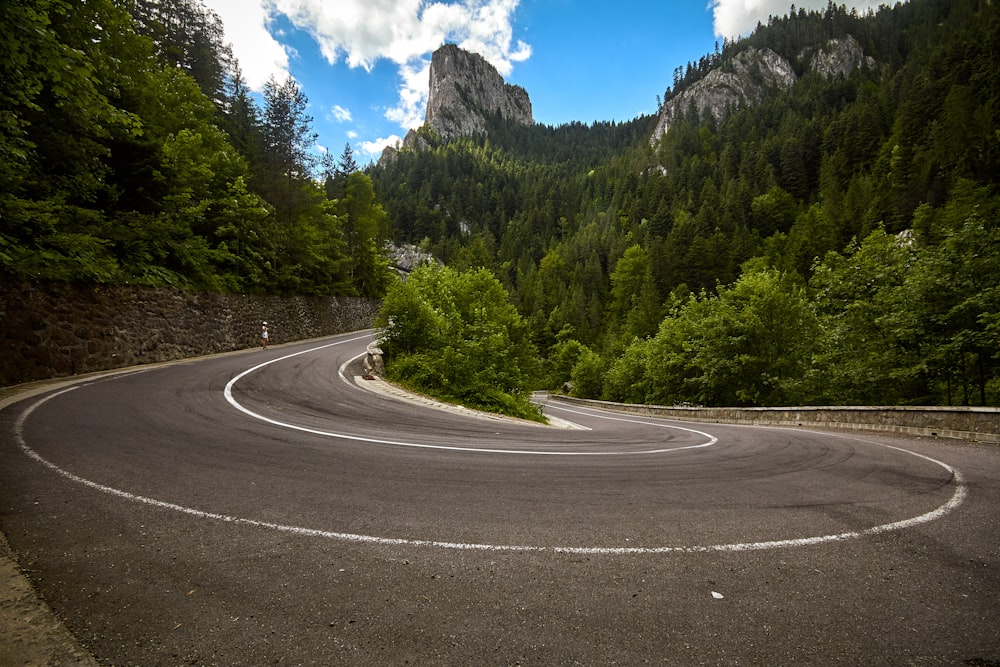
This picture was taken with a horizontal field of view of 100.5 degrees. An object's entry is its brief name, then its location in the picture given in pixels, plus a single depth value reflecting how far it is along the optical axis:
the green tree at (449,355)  14.91
